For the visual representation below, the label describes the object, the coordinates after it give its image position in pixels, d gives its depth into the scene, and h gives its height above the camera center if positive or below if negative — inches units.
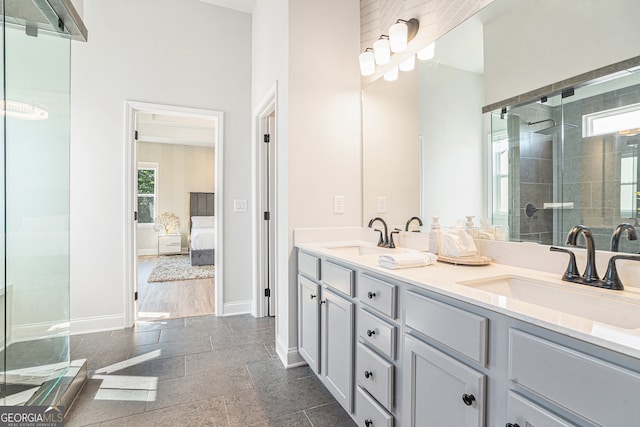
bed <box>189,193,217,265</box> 246.4 -15.1
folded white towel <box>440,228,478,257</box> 60.8 -6.2
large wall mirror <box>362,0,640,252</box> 44.1 +15.0
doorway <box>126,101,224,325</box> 125.7 +1.0
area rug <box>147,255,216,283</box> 206.2 -43.5
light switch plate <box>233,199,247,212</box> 138.4 +2.9
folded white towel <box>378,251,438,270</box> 54.8 -8.7
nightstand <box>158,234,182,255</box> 303.7 -32.2
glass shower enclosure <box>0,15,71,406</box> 64.9 -0.6
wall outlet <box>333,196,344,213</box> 96.5 +2.5
